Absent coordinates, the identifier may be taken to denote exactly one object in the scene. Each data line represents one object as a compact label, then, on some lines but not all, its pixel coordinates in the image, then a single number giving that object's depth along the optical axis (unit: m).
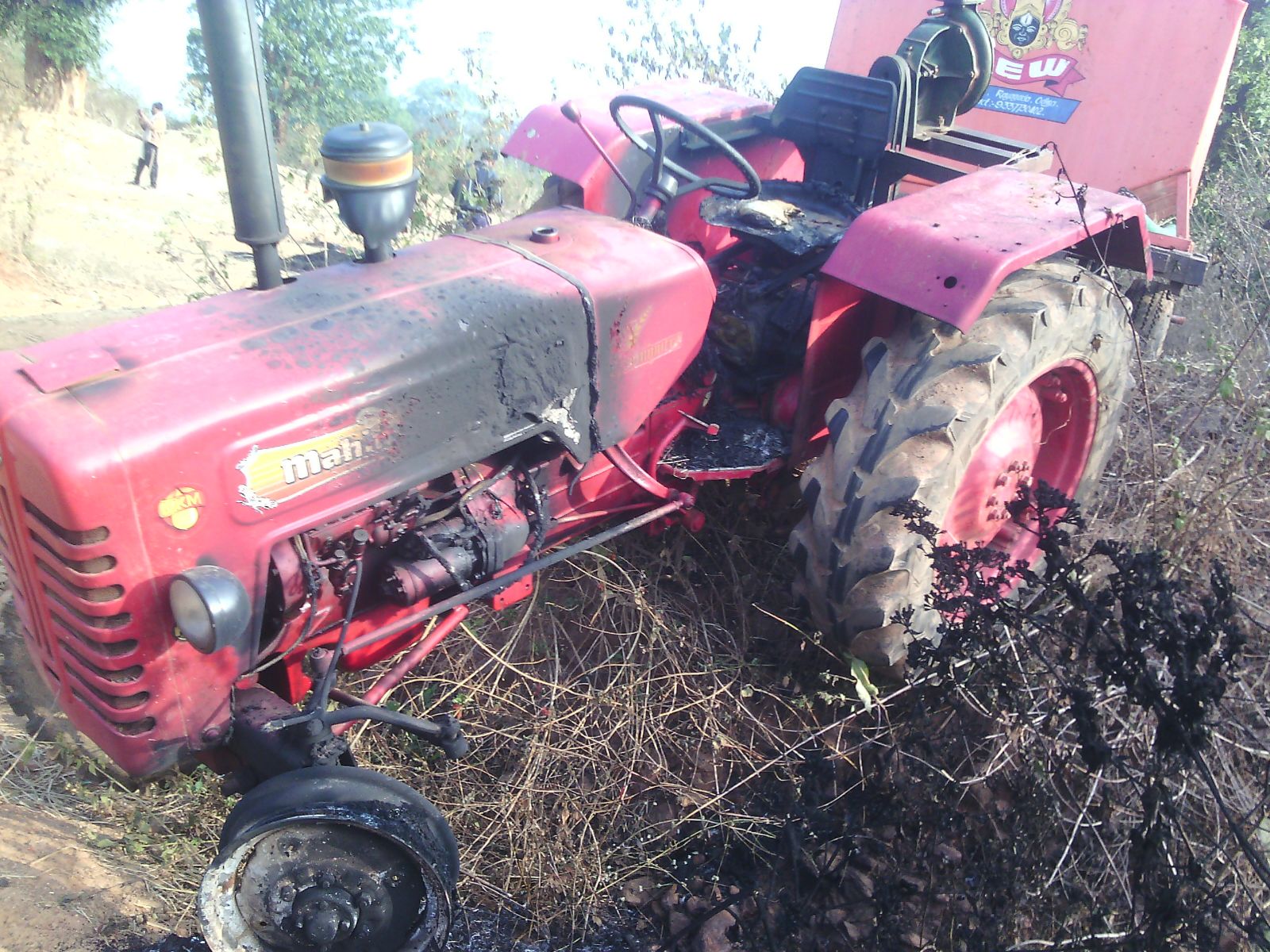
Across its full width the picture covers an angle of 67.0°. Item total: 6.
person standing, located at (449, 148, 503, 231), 5.31
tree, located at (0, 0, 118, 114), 11.19
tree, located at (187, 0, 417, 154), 13.70
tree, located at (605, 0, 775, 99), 8.05
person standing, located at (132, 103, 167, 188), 11.44
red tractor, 1.83
